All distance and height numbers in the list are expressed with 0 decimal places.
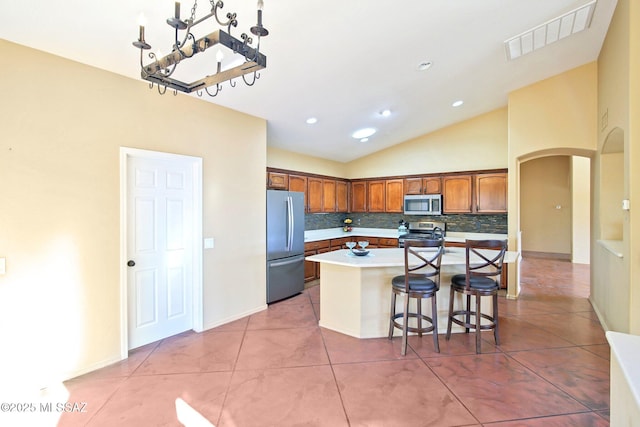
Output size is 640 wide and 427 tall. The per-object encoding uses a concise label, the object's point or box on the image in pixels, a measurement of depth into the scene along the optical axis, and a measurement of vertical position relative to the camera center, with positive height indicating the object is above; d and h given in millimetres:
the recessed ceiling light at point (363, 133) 5704 +1526
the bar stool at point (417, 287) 3096 -797
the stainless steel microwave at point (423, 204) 6250 +177
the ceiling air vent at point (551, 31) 3170 +2028
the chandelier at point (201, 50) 1537 +890
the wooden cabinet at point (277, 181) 5441 +602
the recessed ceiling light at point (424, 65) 3625 +1776
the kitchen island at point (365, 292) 3602 -956
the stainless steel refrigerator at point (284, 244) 4801 -505
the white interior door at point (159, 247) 3301 -383
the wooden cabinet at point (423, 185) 6320 +579
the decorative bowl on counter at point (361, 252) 3861 -499
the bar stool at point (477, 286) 3184 -798
